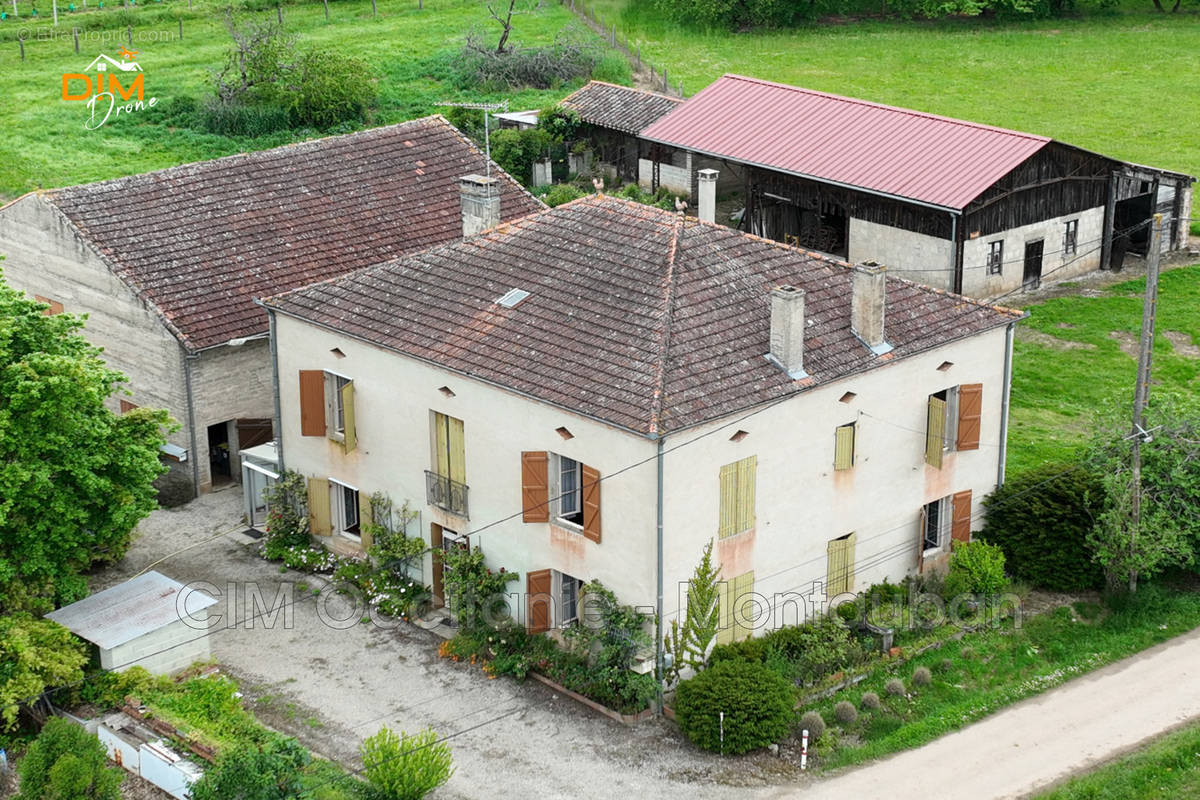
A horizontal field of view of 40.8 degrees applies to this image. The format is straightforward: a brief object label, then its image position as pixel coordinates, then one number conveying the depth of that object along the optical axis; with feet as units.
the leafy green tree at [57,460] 89.15
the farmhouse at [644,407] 89.81
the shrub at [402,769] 79.87
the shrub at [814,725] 87.71
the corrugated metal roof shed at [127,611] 90.99
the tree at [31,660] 84.02
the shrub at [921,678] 93.61
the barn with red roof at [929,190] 144.15
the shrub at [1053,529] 102.94
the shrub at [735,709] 86.07
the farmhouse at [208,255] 116.78
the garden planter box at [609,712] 90.02
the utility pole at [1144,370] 92.48
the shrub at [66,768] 77.66
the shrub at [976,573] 100.94
